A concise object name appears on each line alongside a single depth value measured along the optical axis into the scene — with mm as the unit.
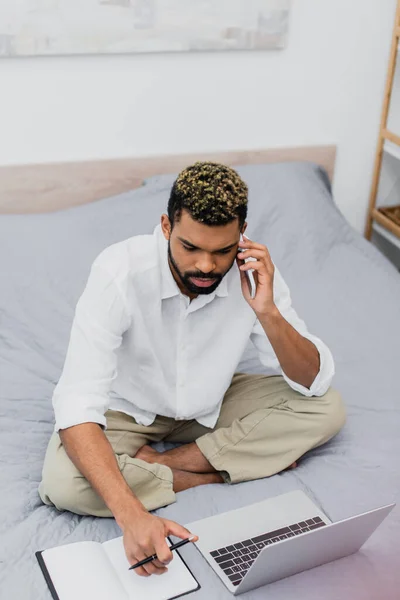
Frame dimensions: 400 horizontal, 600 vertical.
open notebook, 1173
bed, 1290
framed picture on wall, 2158
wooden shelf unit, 2535
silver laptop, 1157
